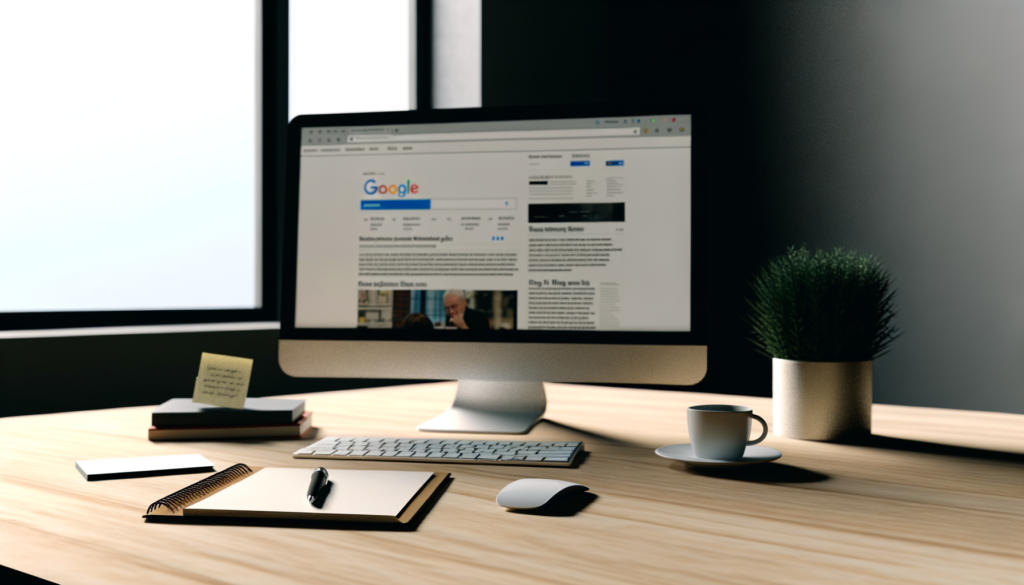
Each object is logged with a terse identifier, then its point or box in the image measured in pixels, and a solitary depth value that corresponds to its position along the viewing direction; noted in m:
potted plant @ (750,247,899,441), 0.94
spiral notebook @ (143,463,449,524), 0.62
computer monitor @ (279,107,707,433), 1.05
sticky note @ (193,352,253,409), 1.03
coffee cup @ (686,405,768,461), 0.81
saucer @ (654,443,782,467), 0.79
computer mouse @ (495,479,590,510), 0.64
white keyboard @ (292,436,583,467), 0.84
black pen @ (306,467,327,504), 0.66
